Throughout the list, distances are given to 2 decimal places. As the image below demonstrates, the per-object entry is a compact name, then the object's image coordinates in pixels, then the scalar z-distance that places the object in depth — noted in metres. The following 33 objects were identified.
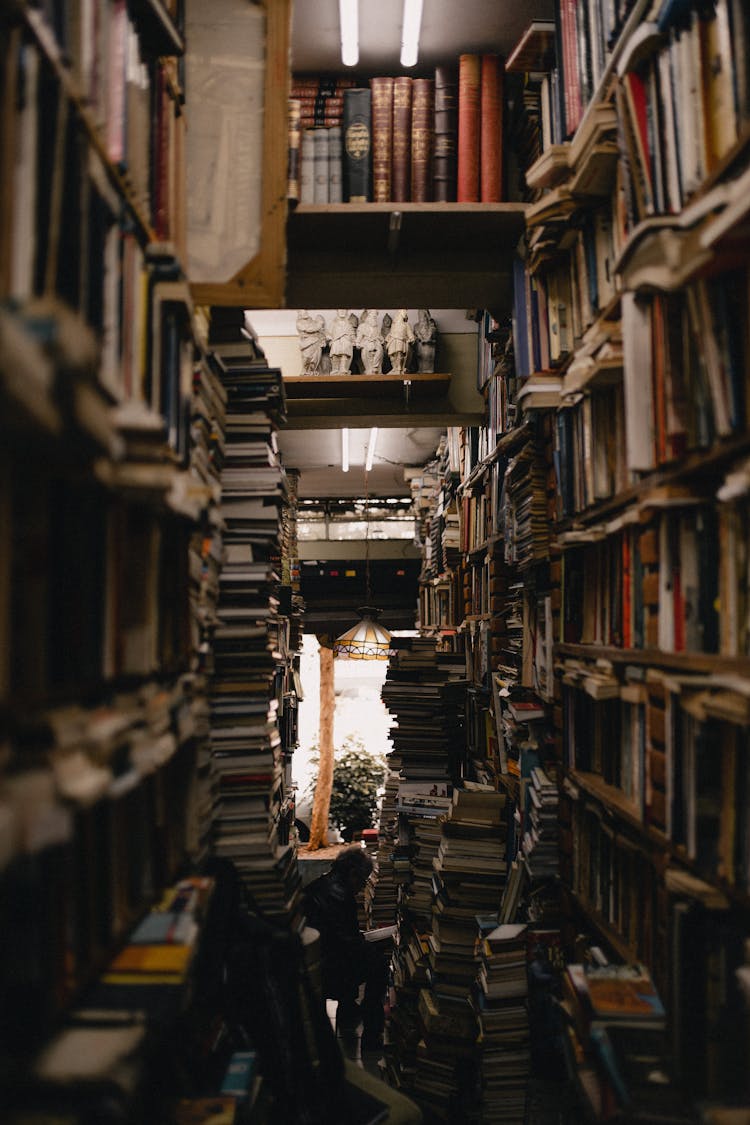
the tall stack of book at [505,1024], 2.86
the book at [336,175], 3.09
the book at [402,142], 3.11
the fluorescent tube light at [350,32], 2.84
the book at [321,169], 3.08
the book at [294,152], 2.94
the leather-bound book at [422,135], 3.09
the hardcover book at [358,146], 3.09
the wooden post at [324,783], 9.39
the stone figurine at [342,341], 4.84
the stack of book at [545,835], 2.77
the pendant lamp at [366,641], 7.05
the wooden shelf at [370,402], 4.78
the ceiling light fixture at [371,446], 6.43
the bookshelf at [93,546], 0.92
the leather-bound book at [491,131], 3.08
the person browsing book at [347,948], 5.00
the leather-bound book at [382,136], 3.11
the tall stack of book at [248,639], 2.54
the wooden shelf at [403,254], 3.02
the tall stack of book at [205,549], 2.16
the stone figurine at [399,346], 4.78
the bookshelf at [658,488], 1.49
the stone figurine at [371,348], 4.84
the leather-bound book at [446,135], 3.08
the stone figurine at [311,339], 4.91
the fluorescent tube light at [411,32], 2.82
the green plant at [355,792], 9.73
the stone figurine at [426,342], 4.83
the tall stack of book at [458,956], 3.48
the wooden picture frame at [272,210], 2.29
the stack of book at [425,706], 5.06
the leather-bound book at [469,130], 3.09
